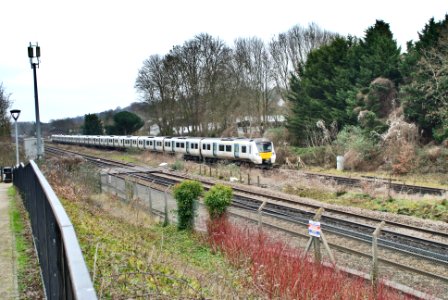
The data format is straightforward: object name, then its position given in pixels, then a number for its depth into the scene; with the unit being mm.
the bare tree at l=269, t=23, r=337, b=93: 51969
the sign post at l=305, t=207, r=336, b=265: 9164
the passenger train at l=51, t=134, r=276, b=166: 30266
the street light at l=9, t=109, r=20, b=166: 20106
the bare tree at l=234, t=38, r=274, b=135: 49719
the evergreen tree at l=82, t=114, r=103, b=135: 80625
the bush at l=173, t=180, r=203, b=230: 13516
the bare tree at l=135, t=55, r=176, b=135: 58097
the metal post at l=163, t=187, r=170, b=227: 14594
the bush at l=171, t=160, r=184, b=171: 32406
